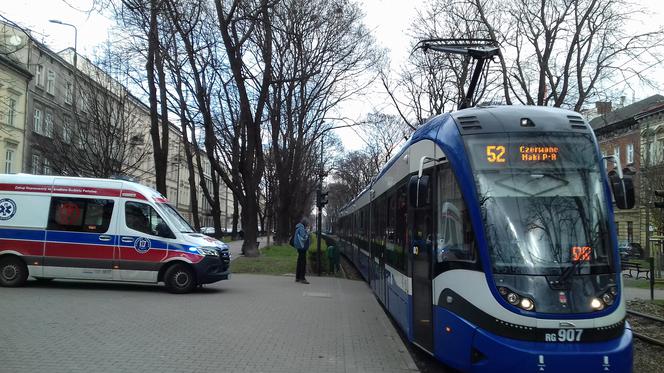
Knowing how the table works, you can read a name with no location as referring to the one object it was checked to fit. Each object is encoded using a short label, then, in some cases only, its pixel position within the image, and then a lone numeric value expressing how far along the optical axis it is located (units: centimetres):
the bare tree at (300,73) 2183
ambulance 1288
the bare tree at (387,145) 4547
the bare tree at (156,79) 1895
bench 2834
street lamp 2242
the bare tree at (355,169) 6387
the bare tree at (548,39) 1922
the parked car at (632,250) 4274
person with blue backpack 1574
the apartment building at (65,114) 2652
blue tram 560
